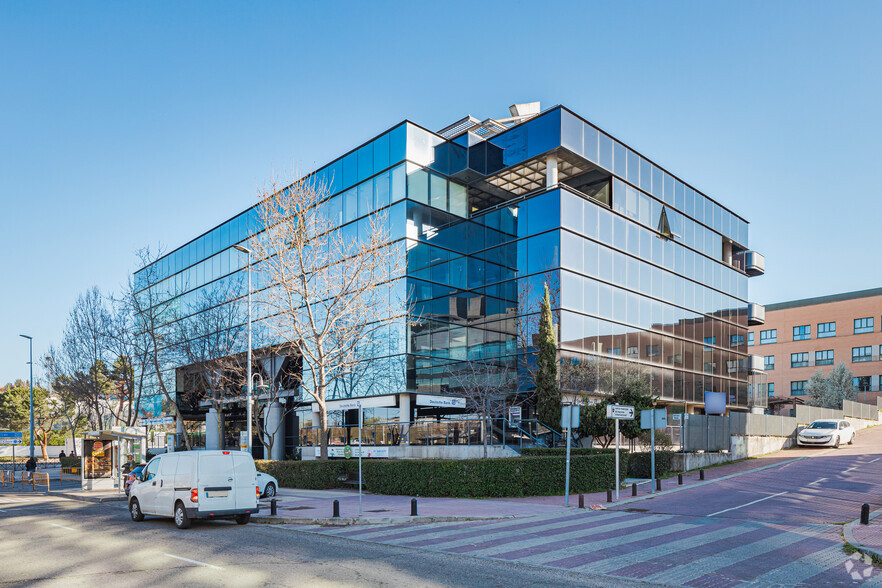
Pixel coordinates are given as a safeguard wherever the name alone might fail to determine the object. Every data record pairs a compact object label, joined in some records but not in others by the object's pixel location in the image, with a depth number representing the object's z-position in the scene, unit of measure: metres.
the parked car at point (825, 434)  36.41
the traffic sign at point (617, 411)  19.91
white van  15.87
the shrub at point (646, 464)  27.31
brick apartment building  73.44
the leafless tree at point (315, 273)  26.03
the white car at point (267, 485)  24.29
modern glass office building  34.44
